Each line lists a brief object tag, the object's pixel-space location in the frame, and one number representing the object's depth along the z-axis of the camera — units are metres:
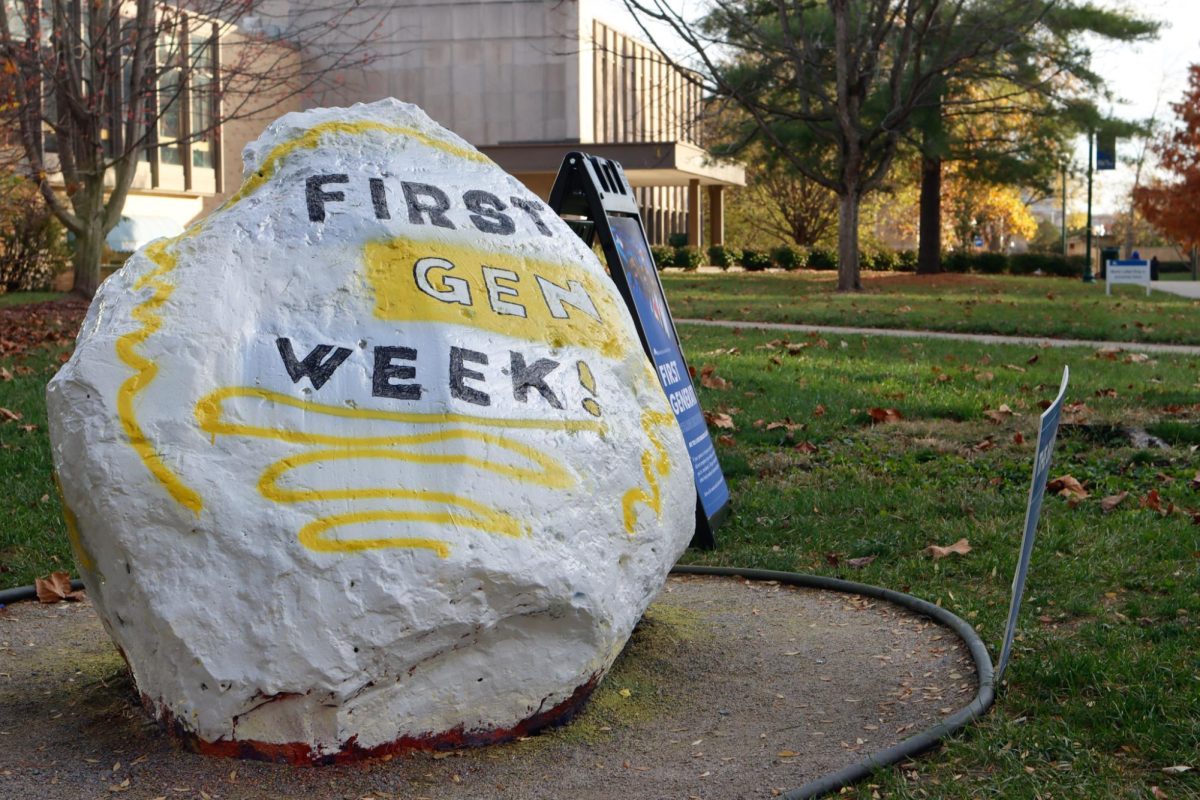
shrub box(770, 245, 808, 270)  42.03
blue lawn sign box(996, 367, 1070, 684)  3.99
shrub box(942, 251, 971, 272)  39.69
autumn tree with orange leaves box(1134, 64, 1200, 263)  35.53
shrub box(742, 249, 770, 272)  42.81
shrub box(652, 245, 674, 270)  41.84
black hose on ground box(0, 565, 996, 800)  3.61
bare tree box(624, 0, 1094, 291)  24.28
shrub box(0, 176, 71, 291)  25.48
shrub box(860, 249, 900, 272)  43.47
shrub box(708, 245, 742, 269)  42.97
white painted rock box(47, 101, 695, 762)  3.58
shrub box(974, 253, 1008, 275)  40.31
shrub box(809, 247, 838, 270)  42.75
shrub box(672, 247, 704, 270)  40.81
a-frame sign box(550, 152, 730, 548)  6.36
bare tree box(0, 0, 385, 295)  17.27
